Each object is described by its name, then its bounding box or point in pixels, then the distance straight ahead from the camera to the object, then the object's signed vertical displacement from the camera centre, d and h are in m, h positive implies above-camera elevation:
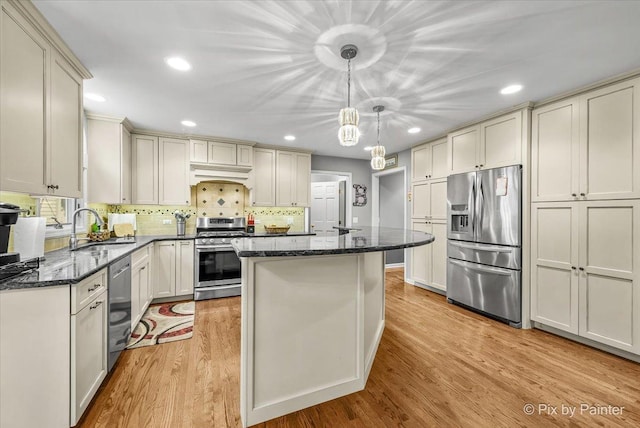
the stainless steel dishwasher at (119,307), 2.09 -0.81
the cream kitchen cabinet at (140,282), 2.76 -0.82
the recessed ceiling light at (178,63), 2.14 +1.24
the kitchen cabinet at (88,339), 1.55 -0.84
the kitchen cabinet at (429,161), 4.24 +0.89
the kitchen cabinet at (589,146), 2.37 +0.67
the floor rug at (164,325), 2.71 -1.30
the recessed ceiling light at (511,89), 2.62 +1.26
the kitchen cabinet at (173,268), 3.75 -0.82
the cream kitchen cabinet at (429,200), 4.19 +0.23
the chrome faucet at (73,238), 2.59 -0.26
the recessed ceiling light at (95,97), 2.80 +1.24
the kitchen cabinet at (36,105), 1.52 +0.72
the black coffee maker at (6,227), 1.55 -0.10
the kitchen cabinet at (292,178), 4.91 +0.65
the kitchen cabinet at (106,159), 3.37 +0.69
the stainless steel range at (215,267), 3.91 -0.83
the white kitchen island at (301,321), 1.58 -0.71
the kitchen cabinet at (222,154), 4.23 +0.97
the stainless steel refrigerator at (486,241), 3.11 -0.36
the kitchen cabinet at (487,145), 3.14 +0.90
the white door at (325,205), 6.20 +0.18
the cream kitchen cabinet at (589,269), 2.37 -0.55
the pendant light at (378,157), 2.88 +0.61
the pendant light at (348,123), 2.06 +0.70
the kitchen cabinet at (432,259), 4.17 -0.76
